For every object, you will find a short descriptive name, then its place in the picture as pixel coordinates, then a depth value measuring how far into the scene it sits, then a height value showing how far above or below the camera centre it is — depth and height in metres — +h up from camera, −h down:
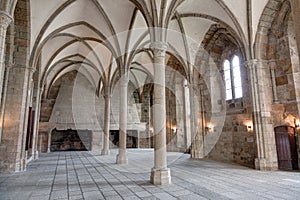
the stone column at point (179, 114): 16.86 +1.38
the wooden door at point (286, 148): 8.30 -0.81
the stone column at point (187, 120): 16.04 +0.76
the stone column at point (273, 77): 8.82 +2.33
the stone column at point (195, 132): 12.66 -0.14
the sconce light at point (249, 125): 9.83 +0.19
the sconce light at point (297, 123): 8.00 +0.23
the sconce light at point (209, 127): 12.46 +0.17
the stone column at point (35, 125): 12.59 +0.43
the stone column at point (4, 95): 7.80 +1.43
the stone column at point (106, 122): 14.87 +0.67
